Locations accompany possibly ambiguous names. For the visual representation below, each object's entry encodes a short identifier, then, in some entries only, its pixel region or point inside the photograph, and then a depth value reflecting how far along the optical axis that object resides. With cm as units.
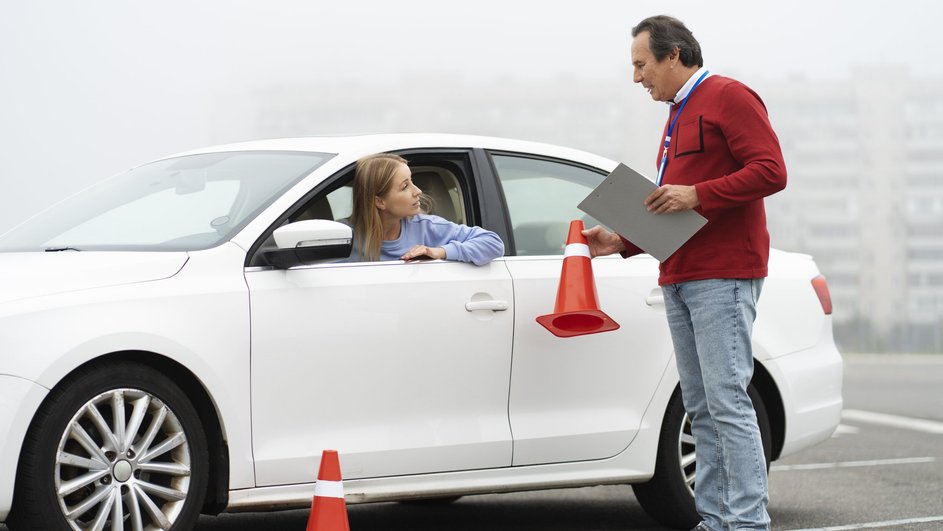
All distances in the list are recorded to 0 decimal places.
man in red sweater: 752
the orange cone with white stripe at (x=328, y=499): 691
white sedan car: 685
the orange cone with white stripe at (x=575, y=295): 841
